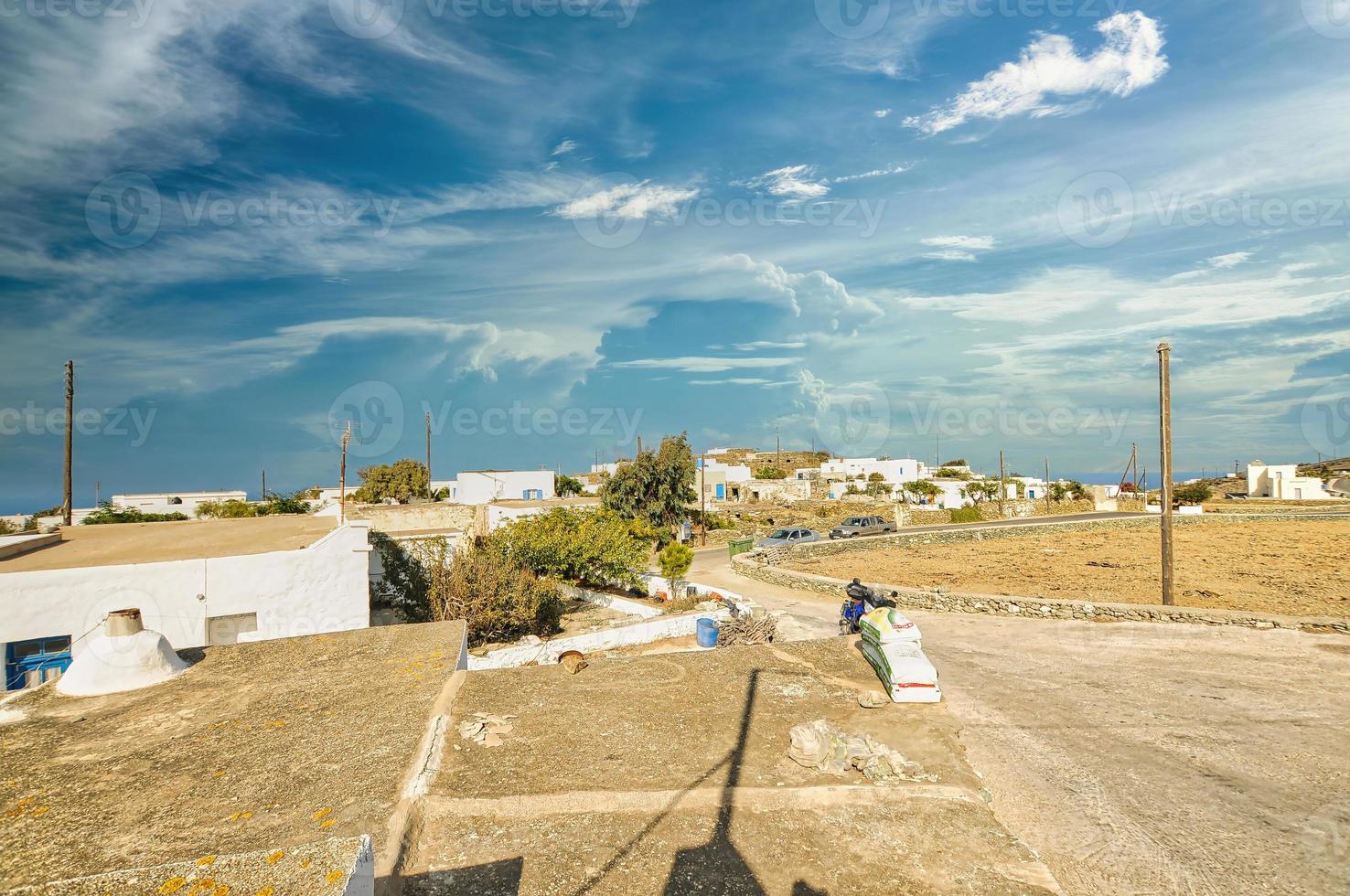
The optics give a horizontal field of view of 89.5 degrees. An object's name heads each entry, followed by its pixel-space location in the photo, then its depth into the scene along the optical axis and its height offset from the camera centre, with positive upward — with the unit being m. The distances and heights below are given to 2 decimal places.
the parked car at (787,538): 35.09 -4.20
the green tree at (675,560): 23.89 -3.59
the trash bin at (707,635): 17.02 -4.42
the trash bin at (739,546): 36.47 -4.78
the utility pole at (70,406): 29.28 +2.34
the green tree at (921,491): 69.00 -3.38
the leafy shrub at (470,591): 17.50 -3.59
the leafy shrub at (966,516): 52.53 -4.48
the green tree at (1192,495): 68.88 -3.94
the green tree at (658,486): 41.41 -1.73
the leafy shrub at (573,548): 22.33 -3.03
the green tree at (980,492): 69.50 -3.49
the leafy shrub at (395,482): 52.91 -1.80
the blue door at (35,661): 10.91 -3.28
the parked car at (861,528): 41.75 -4.42
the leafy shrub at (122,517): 36.41 -3.14
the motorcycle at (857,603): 14.71 -3.22
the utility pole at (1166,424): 18.48 +0.92
